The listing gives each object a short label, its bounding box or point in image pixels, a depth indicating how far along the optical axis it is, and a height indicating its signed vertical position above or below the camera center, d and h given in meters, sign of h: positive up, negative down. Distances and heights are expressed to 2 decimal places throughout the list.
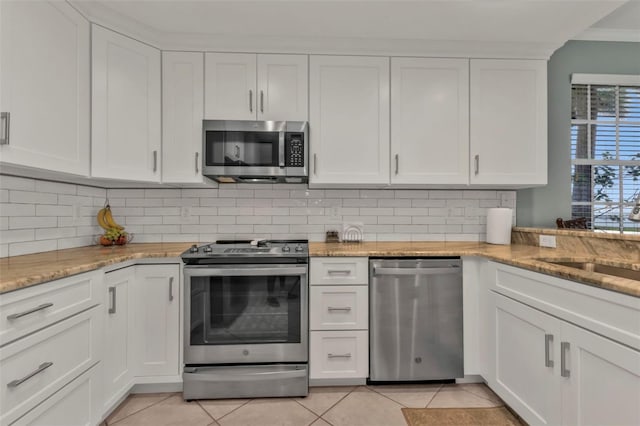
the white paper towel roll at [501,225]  2.37 -0.09
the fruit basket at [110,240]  2.23 -0.22
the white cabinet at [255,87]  2.16 +0.93
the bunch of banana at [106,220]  2.29 -0.07
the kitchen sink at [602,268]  1.58 -0.31
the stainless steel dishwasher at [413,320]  1.94 -0.71
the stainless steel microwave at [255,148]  2.09 +0.46
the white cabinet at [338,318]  1.94 -0.70
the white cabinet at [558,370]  1.05 -0.68
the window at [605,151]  2.71 +0.59
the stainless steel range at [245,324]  1.86 -0.72
